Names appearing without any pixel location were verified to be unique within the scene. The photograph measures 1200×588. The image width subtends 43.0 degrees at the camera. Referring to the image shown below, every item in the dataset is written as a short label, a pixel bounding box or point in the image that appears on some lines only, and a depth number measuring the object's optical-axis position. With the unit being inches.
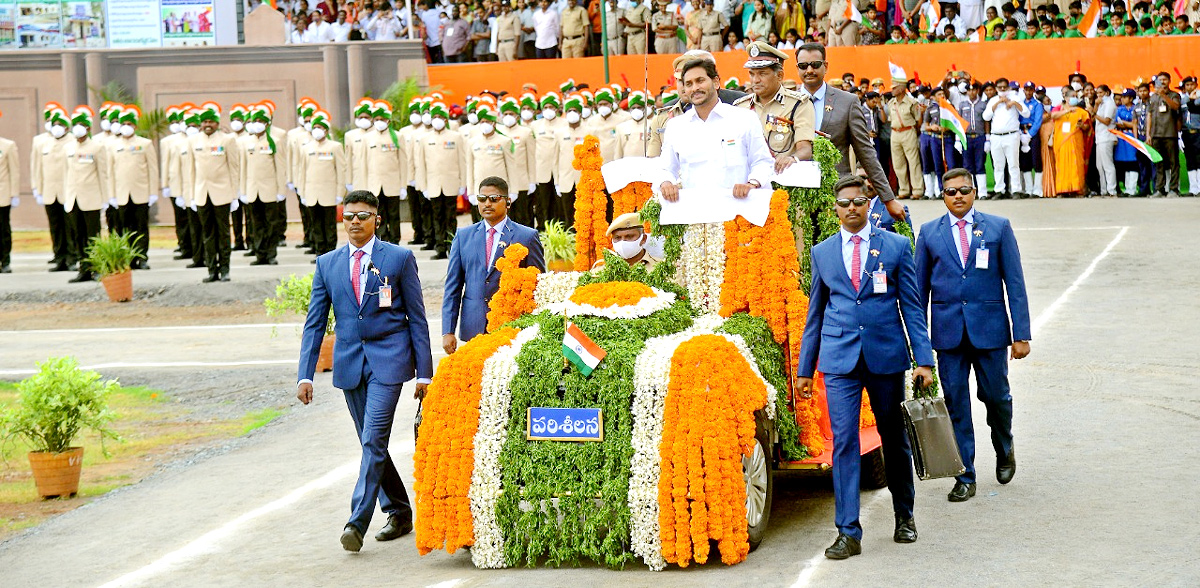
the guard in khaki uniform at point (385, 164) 978.1
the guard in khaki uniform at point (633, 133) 947.3
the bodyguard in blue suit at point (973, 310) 344.5
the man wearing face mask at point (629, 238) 358.9
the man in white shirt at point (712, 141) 341.1
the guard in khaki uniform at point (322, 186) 939.3
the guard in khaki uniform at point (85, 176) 909.2
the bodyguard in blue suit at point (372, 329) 325.7
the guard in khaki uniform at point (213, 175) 874.1
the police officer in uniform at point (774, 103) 365.4
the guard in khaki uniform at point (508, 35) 1294.3
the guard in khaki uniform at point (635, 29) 1246.0
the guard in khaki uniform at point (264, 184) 917.2
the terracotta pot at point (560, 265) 636.1
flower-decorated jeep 286.0
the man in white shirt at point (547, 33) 1282.0
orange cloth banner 1104.8
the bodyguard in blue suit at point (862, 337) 295.7
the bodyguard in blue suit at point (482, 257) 390.3
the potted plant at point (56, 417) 395.5
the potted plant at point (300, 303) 563.8
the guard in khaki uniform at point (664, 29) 1230.3
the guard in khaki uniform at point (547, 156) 975.0
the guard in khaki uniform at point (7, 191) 933.2
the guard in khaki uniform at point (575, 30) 1266.0
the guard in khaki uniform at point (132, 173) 908.6
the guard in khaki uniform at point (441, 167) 962.7
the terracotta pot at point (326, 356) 562.6
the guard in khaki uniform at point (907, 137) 1126.4
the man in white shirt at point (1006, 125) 1093.8
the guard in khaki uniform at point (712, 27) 1231.5
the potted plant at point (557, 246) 692.7
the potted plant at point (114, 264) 785.6
